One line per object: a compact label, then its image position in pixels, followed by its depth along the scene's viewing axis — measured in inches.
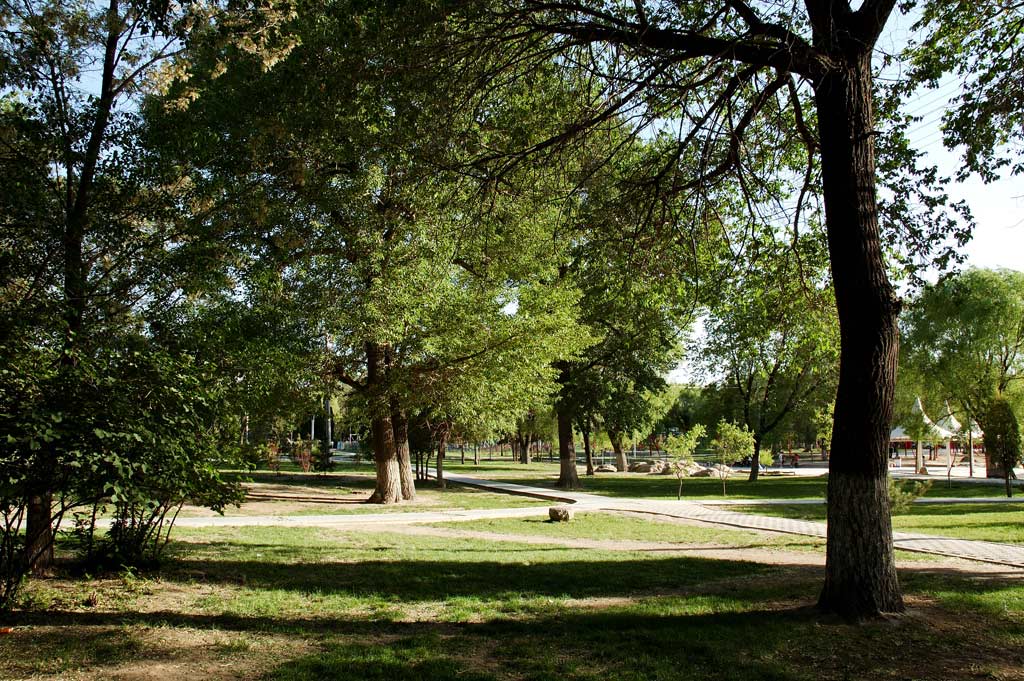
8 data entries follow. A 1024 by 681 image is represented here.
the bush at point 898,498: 496.4
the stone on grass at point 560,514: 672.4
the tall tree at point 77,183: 307.0
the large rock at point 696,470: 1695.6
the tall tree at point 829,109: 244.7
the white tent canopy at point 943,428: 1535.4
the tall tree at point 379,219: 311.7
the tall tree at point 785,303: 370.6
